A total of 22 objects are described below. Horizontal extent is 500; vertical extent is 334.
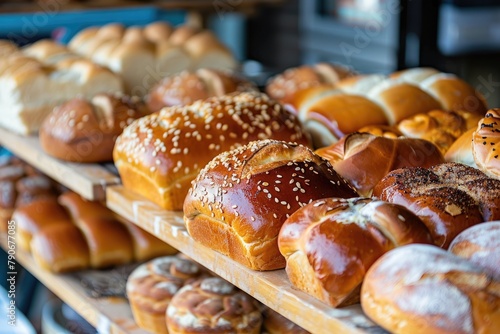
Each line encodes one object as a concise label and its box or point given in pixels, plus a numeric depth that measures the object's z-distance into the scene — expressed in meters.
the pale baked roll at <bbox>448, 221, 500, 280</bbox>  1.27
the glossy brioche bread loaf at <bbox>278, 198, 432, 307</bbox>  1.34
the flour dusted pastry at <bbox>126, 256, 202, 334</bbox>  2.25
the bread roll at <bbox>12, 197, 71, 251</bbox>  2.87
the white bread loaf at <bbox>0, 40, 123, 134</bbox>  2.83
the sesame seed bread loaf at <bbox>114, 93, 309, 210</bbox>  2.02
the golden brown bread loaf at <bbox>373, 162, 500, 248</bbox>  1.43
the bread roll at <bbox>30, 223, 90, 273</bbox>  2.71
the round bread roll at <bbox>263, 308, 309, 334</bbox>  2.07
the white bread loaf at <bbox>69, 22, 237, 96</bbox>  3.29
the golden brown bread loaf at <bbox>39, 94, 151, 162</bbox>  2.44
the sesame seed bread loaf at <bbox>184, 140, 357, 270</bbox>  1.57
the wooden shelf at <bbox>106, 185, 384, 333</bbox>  1.33
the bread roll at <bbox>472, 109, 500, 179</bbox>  1.63
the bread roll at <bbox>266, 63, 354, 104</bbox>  2.93
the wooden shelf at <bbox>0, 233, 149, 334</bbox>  2.38
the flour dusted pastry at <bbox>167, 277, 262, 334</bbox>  2.04
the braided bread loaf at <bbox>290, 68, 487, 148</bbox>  2.26
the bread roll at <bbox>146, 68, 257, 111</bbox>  2.73
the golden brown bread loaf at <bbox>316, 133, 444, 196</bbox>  1.75
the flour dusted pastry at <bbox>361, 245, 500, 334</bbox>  1.17
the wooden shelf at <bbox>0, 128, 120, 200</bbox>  2.27
